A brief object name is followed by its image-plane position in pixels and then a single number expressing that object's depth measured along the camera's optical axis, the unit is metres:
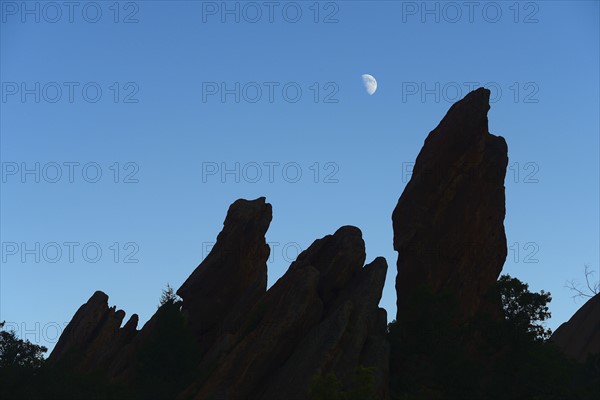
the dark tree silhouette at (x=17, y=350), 94.03
